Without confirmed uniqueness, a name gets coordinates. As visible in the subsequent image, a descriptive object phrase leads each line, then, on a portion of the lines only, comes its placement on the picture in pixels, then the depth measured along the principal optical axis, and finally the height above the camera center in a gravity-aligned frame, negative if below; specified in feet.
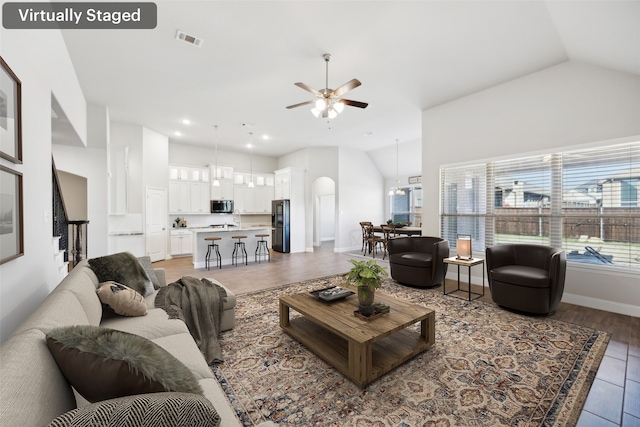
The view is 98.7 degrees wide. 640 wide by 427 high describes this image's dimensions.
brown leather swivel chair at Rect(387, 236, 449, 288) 14.17 -2.65
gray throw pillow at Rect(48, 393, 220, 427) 2.47 -2.01
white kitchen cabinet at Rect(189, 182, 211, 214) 26.84 +1.31
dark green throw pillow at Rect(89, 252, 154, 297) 7.98 -1.83
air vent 10.21 +6.56
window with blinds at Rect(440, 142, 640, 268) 11.05 +0.35
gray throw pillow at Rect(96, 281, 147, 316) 6.91 -2.29
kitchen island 20.29 -2.50
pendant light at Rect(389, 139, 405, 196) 28.73 +2.58
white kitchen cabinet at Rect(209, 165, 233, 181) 27.66 +3.92
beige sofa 2.58 -1.83
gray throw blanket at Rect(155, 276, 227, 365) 7.92 -3.04
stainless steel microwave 27.71 +0.43
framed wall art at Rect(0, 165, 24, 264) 5.00 -0.10
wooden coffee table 6.57 -3.52
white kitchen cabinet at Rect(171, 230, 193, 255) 24.85 -2.91
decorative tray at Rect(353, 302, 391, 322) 7.55 -2.90
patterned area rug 5.76 -4.25
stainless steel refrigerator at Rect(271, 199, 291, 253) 27.91 -1.58
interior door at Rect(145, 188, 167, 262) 22.21 -1.10
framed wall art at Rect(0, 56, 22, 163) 4.97 +1.85
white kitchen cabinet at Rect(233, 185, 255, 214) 29.53 +1.22
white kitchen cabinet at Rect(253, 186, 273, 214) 30.94 +1.27
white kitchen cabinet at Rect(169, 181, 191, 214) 25.53 +1.26
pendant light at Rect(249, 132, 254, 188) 26.02 +6.35
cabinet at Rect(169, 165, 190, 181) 25.53 +3.57
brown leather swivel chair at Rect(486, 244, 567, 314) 10.27 -2.58
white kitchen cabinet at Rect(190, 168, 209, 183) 26.89 +3.56
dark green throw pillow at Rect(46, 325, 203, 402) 3.14 -1.84
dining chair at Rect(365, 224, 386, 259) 25.49 -2.71
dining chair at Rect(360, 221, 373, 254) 26.28 -2.25
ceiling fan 11.31 +4.65
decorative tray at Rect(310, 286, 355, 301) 8.85 -2.79
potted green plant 7.69 -2.02
